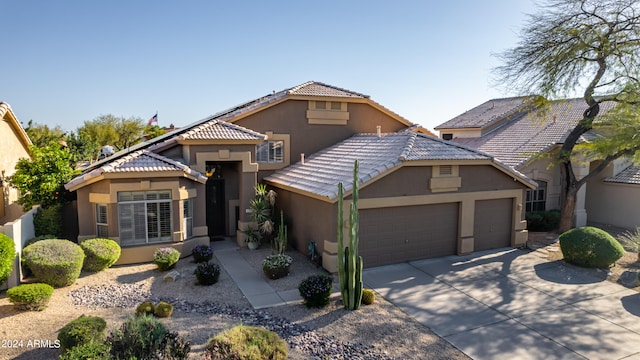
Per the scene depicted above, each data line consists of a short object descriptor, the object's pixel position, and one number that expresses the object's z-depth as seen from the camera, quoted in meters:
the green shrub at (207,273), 13.22
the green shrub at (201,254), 15.38
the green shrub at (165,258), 14.32
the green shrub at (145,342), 7.59
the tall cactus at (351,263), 11.16
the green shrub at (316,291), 11.41
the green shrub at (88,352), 7.02
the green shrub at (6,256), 11.45
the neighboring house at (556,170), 21.81
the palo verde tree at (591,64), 17.88
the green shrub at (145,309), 10.61
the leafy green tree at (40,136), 31.29
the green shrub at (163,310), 10.73
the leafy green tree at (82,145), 34.19
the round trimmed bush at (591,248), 15.09
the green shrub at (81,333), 7.98
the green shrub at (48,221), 15.24
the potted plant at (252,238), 17.59
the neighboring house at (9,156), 17.61
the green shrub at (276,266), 13.82
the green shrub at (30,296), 10.55
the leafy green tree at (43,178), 15.82
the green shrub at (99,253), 13.94
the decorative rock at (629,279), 13.73
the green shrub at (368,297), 11.86
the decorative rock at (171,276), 13.66
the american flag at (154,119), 34.18
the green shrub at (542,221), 21.16
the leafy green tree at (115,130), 48.85
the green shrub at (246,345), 7.60
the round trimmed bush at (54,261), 12.49
